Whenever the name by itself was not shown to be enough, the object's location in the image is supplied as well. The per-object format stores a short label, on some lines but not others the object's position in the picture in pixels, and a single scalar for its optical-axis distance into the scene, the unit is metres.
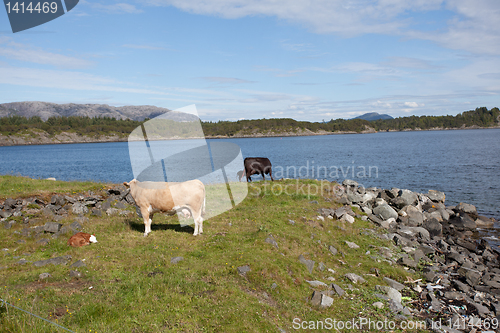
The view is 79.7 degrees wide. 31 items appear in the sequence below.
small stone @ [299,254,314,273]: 13.32
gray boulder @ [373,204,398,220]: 22.72
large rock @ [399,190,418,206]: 26.45
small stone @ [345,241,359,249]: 16.61
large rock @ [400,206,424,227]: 23.12
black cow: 29.12
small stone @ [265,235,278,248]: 13.90
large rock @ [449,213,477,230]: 24.81
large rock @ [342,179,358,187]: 30.54
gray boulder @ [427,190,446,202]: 30.62
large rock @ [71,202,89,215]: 17.19
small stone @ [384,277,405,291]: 13.19
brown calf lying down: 12.98
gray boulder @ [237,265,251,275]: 11.13
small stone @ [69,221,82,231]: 14.55
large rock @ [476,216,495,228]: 26.01
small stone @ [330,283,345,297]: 11.96
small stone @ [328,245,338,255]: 15.55
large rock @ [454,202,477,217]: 27.55
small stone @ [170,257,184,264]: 11.55
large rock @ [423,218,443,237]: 22.58
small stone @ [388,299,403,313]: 11.44
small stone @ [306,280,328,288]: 12.11
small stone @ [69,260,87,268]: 10.91
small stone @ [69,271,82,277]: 10.32
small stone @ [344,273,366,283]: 13.21
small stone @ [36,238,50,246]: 13.04
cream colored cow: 14.14
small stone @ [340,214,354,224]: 19.86
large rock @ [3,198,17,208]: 16.36
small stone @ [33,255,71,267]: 11.03
